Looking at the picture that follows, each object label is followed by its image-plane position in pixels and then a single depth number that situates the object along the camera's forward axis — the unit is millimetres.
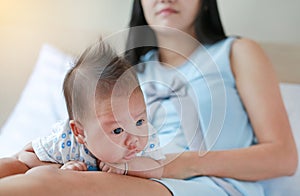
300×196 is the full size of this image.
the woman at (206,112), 805
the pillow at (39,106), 1188
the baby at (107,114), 647
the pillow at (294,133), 970
